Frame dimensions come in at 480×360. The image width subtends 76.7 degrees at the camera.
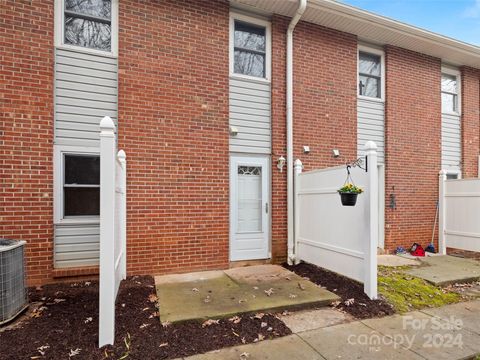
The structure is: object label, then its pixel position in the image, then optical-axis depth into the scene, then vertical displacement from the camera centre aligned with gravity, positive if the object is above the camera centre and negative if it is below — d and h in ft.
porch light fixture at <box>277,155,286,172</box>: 19.93 +1.37
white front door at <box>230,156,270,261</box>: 19.33 -1.60
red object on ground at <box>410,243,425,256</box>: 23.24 -5.23
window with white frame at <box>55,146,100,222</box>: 15.76 -0.06
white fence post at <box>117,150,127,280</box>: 14.90 -1.60
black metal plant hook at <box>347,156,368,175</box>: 14.24 +0.89
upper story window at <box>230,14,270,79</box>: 19.95 +9.09
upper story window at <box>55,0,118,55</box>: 16.15 +8.73
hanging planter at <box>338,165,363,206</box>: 14.23 -0.49
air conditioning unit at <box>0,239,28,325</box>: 11.25 -3.75
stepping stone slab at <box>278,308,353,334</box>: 11.66 -5.51
